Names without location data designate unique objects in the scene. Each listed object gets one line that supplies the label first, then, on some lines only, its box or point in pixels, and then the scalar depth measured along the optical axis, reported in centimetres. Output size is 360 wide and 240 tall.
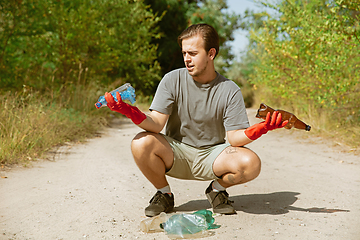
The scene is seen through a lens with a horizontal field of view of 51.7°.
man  288
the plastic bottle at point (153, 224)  263
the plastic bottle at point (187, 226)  254
